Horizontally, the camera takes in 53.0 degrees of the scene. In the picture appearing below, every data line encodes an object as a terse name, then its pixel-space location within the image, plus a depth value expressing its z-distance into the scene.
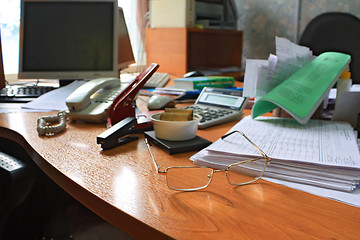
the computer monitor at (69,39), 1.41
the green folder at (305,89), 0.88
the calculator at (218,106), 0.95
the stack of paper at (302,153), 0.56
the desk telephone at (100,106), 0.88
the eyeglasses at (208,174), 0.56
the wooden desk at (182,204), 0.43
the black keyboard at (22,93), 1.30
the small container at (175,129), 0.74
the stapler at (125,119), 0.76
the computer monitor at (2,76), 1.49
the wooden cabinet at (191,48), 2.29
